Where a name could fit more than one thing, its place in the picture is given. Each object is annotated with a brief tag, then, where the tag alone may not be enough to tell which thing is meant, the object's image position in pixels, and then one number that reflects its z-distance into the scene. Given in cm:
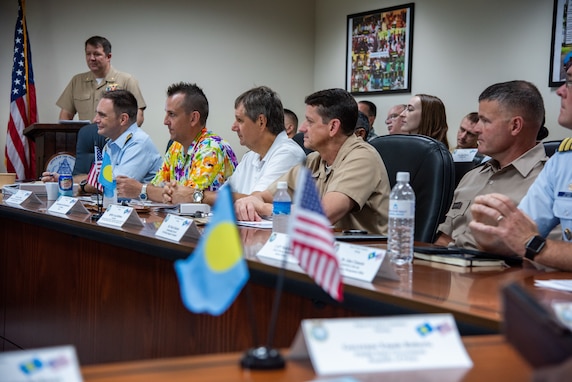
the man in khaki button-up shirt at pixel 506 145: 221
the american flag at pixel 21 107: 571
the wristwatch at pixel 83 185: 361
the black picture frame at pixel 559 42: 500
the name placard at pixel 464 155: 383
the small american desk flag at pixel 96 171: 292
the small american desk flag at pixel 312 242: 89
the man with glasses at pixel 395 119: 536
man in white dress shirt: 311
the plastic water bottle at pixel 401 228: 165
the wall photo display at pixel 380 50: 626
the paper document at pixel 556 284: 126
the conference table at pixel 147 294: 125
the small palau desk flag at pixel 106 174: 267
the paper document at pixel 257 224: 227
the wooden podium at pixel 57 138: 493
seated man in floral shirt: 326
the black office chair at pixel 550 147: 224
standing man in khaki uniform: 560
